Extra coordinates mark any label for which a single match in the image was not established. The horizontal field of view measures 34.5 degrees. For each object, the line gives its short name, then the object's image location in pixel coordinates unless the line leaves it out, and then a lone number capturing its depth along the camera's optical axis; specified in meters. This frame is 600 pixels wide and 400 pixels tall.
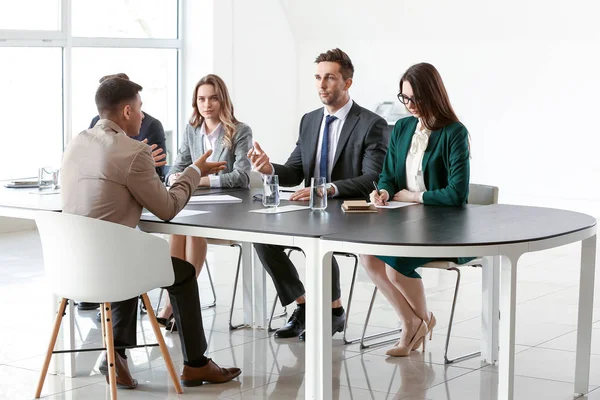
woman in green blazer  4.18
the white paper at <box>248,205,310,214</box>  3.92
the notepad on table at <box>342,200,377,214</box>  3.93
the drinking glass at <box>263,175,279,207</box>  4.01
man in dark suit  4.68
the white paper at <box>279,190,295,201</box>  4.46
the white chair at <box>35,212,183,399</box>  3.41
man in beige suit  3.57
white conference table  3.18
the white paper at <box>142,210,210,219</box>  3.82
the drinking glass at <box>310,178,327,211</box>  3.94
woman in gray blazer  4.82
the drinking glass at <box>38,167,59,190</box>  4.69
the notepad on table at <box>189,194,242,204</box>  4.25
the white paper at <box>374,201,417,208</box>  4.12
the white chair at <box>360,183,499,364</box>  4.28
